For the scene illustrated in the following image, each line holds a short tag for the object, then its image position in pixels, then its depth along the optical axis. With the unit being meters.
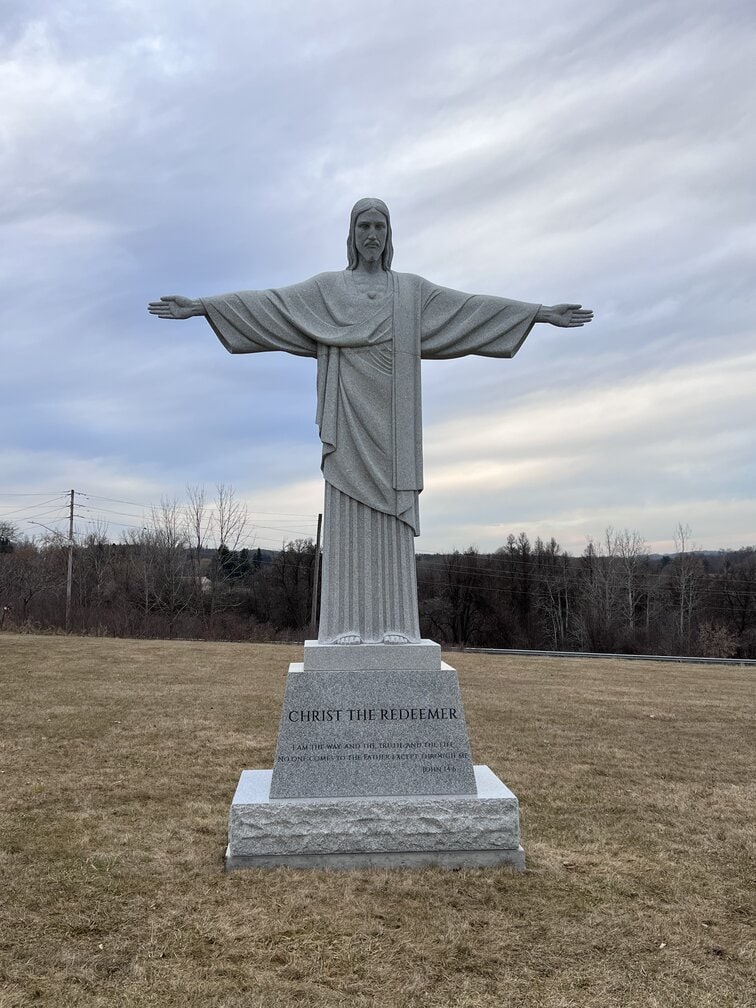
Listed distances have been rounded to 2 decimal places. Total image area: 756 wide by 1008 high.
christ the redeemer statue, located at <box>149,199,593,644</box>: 5.28
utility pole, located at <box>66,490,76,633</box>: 27.58
